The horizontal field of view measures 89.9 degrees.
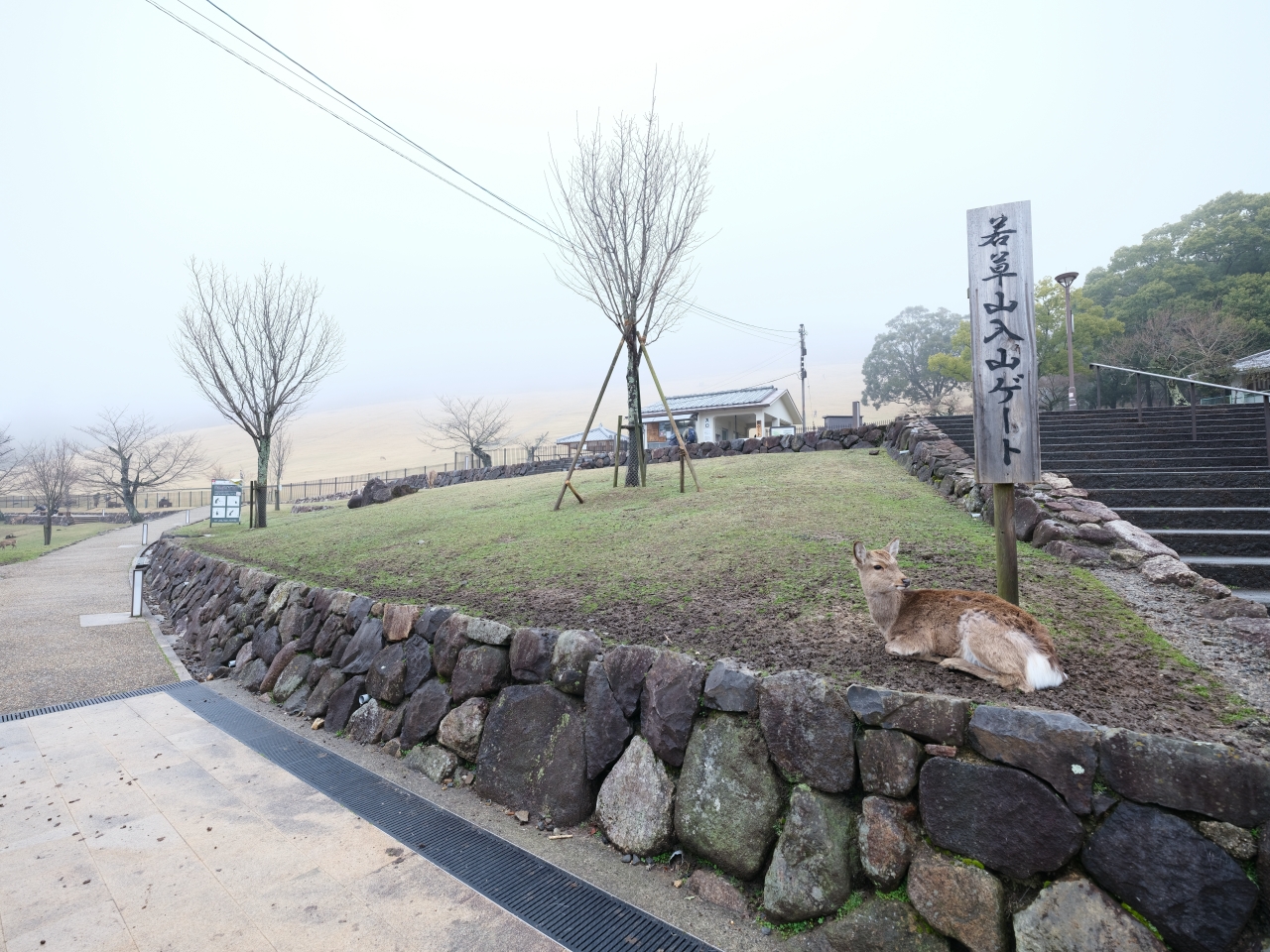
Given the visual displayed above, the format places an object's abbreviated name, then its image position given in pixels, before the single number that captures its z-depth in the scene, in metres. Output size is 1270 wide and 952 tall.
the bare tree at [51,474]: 26.66
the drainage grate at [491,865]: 2.87
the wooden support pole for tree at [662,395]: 9.79
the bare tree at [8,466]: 24.37
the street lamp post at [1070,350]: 20.58
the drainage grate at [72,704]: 5.84
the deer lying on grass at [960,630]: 2.87
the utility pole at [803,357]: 40.27
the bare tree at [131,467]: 33.72
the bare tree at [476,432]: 38.56
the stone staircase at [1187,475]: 5.23
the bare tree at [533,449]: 31.55
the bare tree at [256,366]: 17.20
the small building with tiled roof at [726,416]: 31.91
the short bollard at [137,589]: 10.29
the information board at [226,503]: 16.92
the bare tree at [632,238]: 11.98
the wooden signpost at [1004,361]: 3.53
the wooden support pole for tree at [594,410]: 10.10
